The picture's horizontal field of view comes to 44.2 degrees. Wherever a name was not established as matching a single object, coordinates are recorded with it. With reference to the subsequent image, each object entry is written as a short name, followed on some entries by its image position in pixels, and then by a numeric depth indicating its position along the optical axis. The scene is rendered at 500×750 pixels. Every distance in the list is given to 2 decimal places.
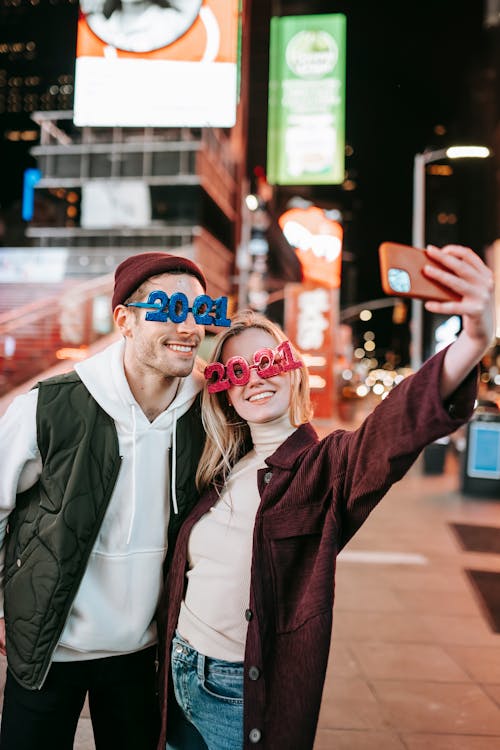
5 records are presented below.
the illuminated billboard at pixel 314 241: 21.89
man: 2.11
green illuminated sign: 10.40
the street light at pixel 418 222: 14.36
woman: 1.63
